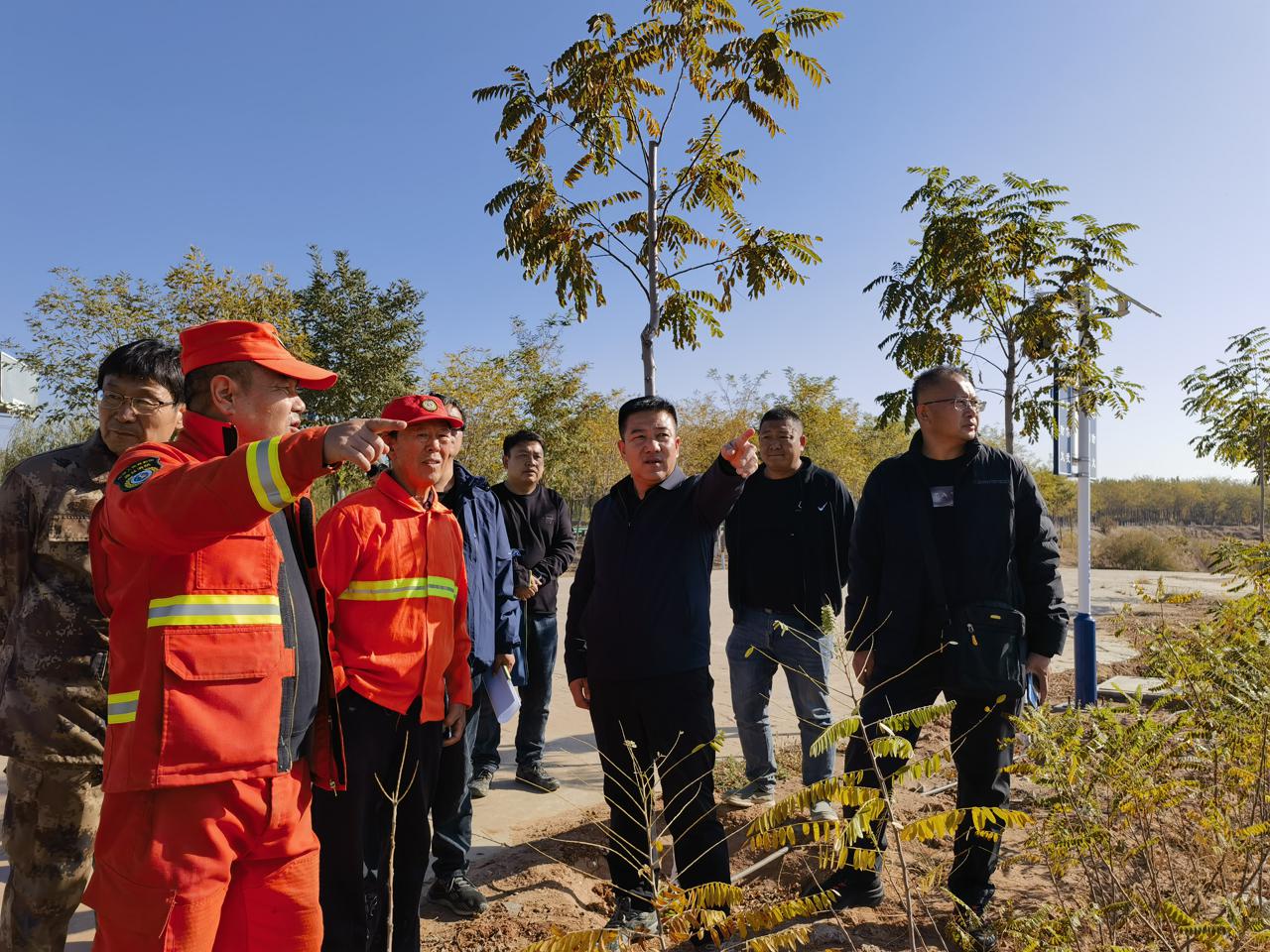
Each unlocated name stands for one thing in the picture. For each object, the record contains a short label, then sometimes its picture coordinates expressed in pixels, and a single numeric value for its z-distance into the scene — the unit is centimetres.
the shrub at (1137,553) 2228
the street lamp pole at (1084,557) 624
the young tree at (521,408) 1914
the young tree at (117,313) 1673
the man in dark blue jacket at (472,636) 320
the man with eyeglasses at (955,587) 321
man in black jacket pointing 303
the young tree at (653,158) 527
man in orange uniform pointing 158
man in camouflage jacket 249
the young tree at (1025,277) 698
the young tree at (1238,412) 1380
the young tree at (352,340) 2338
